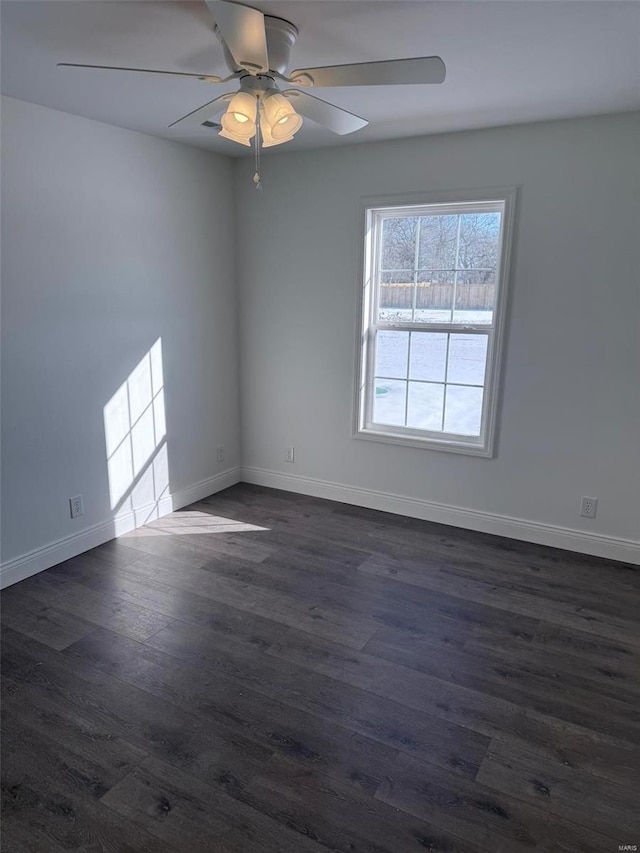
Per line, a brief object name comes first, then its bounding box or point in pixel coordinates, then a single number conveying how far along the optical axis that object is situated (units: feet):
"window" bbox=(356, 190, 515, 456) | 11.65
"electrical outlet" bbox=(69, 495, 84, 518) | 10.85
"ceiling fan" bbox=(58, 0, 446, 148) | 5.40
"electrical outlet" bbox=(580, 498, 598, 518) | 11.18
